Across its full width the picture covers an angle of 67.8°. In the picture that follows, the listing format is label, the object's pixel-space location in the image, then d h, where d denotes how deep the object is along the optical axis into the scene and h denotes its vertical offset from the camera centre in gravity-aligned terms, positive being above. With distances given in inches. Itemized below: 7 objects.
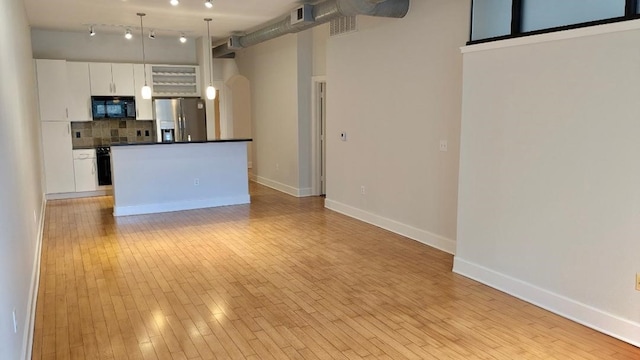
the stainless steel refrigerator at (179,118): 358.3 +3.8
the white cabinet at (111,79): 336.8 +31.9
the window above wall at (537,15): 128.9 +31.5
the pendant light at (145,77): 293.2 +34.0
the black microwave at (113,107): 338.3 +12.0
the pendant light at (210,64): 320.8 +44.1
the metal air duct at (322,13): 205.2 +52.1
